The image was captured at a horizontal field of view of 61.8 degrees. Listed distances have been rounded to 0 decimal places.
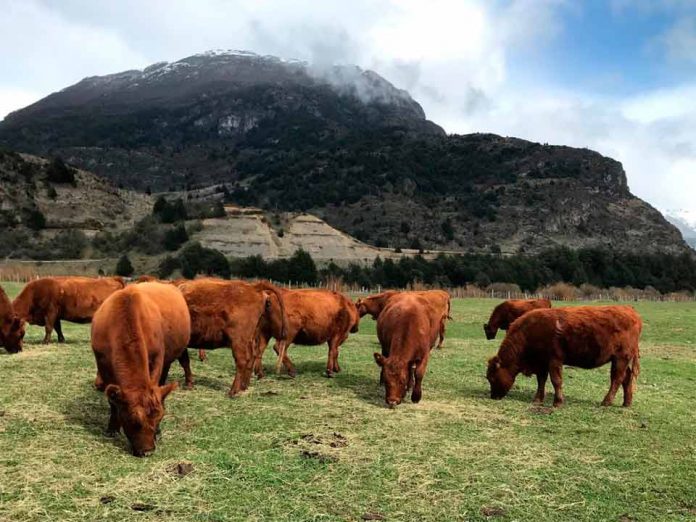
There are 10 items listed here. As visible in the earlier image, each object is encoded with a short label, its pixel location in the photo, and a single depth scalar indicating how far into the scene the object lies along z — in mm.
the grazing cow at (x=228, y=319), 10039
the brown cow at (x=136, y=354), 6703
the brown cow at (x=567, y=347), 10359
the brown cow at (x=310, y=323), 11836
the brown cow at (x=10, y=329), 13086
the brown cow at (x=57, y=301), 14969
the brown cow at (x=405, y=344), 9891
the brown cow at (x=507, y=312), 20141
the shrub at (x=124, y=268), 58781
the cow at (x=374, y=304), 19422
